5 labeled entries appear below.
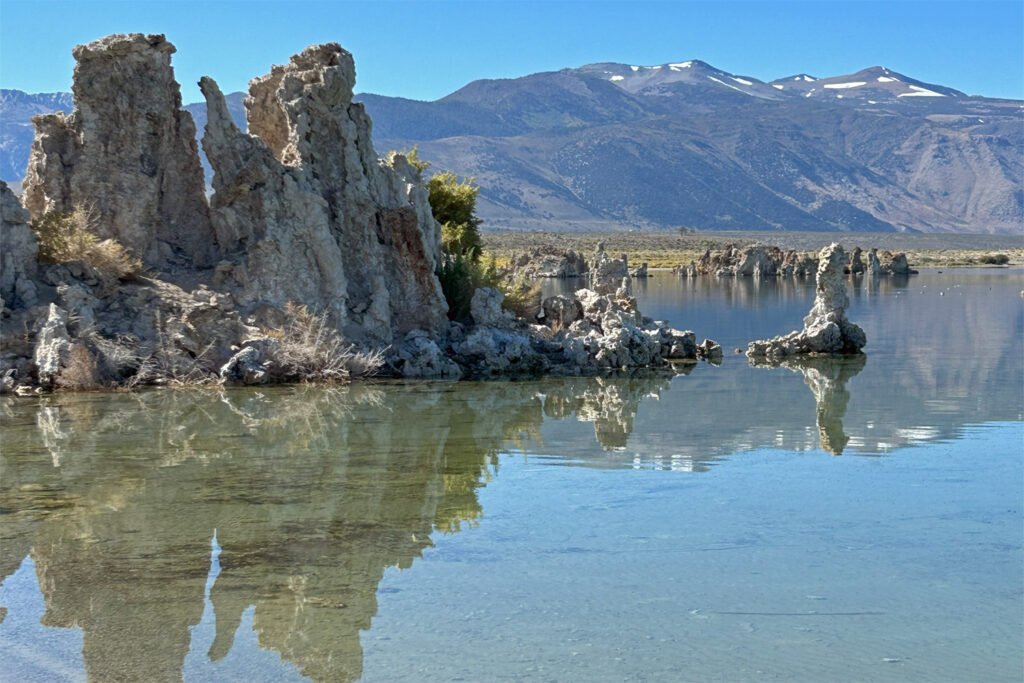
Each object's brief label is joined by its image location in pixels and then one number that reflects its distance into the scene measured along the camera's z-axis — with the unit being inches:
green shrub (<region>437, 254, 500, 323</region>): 850.1
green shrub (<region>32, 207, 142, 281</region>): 698.2
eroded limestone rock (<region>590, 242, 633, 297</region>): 1214.0
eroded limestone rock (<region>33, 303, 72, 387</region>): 641.0
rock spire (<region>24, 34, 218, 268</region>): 727.1
